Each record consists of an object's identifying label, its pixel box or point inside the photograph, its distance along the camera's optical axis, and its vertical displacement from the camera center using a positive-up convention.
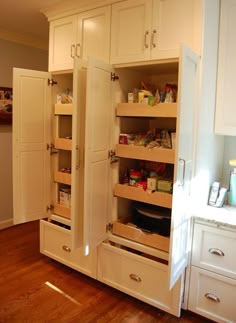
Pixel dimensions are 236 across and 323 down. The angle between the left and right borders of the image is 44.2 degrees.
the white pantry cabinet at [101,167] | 1.81 -0.29
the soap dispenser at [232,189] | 2.19 -0.42
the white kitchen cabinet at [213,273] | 1.87 -0.93
